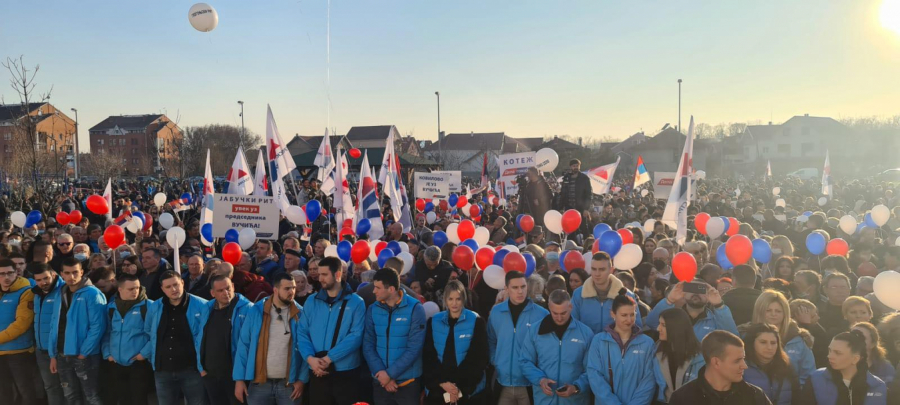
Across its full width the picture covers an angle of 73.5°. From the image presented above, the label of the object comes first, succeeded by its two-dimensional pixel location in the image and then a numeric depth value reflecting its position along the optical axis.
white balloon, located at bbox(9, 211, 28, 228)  12.41
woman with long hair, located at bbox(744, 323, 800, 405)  4.45
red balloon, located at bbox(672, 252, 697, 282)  6.87
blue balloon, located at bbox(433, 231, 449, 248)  10.52
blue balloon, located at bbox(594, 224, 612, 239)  9.74
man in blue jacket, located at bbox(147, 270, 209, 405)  5.77
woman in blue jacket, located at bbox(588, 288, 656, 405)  4.77
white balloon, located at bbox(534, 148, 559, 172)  14.49
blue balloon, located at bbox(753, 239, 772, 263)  8.52
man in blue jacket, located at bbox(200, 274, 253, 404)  5.66
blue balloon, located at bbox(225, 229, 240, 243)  9.56
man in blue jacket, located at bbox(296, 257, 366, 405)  5.45
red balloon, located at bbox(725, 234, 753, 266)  7.71
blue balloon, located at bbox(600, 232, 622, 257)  8.04
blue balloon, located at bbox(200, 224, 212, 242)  11.45
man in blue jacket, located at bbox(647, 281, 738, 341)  5.15
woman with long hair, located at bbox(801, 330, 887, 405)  4.45
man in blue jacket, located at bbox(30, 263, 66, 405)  6.34
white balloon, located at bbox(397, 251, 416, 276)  7.97
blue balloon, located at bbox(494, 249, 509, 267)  7.40
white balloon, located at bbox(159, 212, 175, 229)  12.94
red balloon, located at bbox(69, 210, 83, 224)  13.19
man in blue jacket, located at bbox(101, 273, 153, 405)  5.99
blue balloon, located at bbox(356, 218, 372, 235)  11.59
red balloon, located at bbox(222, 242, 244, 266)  7.84
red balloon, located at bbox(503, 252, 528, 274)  7.05
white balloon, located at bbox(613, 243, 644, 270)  7.58
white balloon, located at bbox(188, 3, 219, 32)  11.53
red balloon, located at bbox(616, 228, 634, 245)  9.16
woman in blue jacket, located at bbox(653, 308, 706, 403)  4.66
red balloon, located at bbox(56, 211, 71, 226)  13.64
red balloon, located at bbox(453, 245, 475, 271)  7.67
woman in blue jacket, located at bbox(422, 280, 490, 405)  5.34
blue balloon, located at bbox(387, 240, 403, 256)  8.55
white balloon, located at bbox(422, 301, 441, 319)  6.44
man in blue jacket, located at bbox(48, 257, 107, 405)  6.10
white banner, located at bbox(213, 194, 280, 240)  9.89
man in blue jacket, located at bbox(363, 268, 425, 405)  5.39
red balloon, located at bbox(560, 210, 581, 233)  10.11
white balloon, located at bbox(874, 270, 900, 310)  5.93
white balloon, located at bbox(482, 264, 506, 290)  6.79
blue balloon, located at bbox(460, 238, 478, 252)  8.45
